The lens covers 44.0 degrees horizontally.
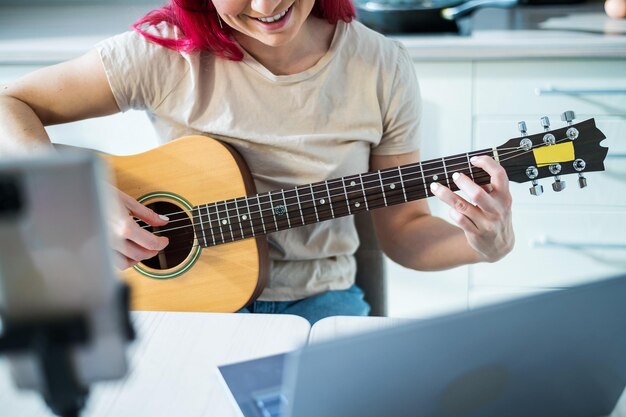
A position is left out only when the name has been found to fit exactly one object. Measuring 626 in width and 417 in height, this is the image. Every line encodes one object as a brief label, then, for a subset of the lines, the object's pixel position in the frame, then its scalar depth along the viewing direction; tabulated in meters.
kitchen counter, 1.72
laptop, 0.54
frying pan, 1.86
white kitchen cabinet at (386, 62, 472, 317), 1.79
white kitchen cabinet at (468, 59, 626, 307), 1.76
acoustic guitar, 1.17
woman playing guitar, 1.24
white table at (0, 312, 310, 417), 0.81
